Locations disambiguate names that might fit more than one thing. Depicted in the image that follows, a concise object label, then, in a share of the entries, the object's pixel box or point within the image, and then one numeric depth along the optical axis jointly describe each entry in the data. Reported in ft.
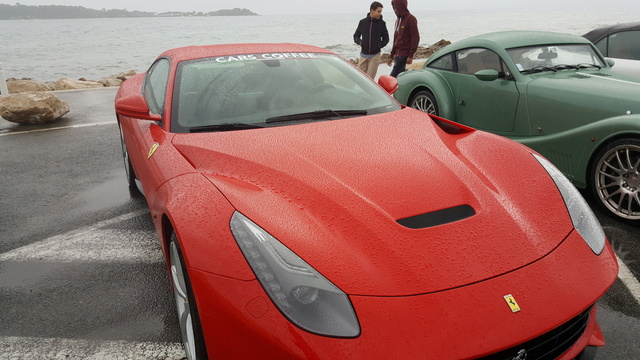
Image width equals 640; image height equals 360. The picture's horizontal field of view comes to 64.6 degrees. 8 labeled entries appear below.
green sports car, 12.73
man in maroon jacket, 30.63
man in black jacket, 31.63
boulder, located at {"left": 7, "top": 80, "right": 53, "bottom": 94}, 42.88
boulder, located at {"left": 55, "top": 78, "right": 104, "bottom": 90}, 50.17
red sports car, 5.16
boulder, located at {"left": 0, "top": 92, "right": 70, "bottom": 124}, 26.11
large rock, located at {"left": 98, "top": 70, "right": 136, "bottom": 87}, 57.78
